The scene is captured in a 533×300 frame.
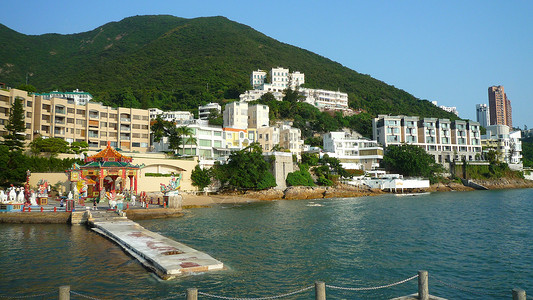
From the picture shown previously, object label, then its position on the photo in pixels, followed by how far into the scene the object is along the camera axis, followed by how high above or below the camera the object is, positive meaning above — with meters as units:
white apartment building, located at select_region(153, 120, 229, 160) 71.69 +7.92
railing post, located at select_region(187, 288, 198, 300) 9.13 -2.64
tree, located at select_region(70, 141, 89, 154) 58.69 +6.35
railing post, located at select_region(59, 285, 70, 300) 9.15 -2.57
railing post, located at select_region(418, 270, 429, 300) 10.18 -2.80
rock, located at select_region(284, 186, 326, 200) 65.62 -1.74
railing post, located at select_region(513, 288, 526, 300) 8.13 -2.48
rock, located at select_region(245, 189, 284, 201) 63.56 -1.88
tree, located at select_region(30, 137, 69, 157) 55.09 +5.96
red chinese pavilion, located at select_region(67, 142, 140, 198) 43.09 +1.82
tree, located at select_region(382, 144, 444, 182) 85.88 +4.47
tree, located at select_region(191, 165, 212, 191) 61.56 +1.04
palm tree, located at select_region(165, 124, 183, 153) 69.25 +8.30
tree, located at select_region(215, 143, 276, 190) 64.06 +2.05
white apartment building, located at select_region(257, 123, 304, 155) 83.44 +9.91
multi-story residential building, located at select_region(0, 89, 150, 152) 65.06 +12.32
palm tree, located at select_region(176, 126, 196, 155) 69.25 +9.22
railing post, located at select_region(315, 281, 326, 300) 9.27 -2.65
